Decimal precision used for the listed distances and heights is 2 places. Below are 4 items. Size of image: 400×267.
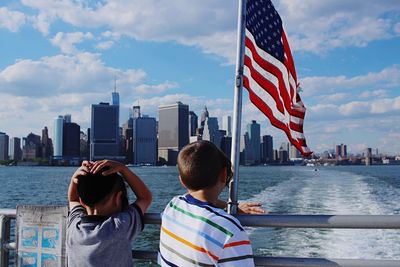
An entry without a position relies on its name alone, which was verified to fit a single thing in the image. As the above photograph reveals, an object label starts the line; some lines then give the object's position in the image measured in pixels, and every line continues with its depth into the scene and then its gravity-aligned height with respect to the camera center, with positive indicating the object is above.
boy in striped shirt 2.04 -0.33
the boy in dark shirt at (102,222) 2.55 -0.40
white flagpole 3.14 +0.31
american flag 4.06 +0.74
